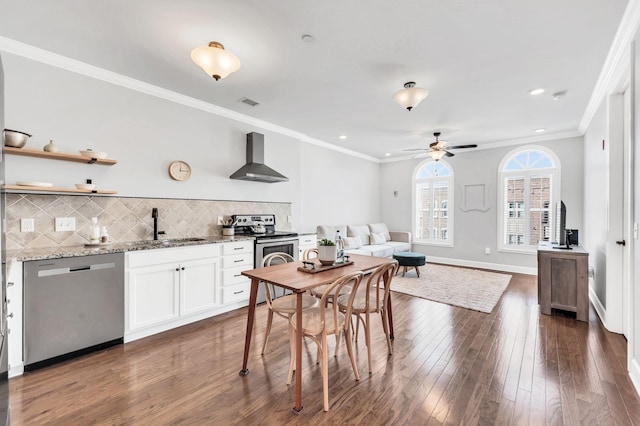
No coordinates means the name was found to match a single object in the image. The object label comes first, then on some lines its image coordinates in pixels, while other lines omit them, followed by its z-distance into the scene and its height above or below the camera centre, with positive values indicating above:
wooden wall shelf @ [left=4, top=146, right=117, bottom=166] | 2.43 +0.54
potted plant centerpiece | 2.52 -0.35
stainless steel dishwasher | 2.27 -0.82
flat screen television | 3.78 -0.23
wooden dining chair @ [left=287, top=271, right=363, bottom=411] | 1.92 -0.83
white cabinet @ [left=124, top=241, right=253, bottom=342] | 2.81 -0.83
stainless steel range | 3.91 -0.34
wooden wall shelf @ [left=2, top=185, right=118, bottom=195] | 2.37 +0.22
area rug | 4.06 -1.26
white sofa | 5.90 -0.61
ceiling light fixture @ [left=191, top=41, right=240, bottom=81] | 2.20 +1.24
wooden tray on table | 2.31 -0.47
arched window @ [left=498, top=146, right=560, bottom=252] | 5.59 +0.34
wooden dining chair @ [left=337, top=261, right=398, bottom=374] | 2.32 -0.80
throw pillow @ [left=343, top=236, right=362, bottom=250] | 6.03 -0.65
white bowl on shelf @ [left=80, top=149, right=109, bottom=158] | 2.76 +0.59
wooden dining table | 1.85 -0.49
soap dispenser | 2.89 -0.22
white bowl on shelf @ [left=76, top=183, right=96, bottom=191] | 2.74 +0.26
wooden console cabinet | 3.36 -0.84
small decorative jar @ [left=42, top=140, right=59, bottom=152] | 2.62 +0.62
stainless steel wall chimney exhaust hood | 4.14 +0.69
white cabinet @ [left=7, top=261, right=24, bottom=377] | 2.14 -0.79
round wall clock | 3.59 +0.56
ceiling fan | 4.95 +1.14
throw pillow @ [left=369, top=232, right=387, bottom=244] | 6.77 -0.63
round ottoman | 5.32 -0.90
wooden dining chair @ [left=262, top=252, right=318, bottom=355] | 2.35 -0.80
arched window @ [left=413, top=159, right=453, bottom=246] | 6.85 +0.25
